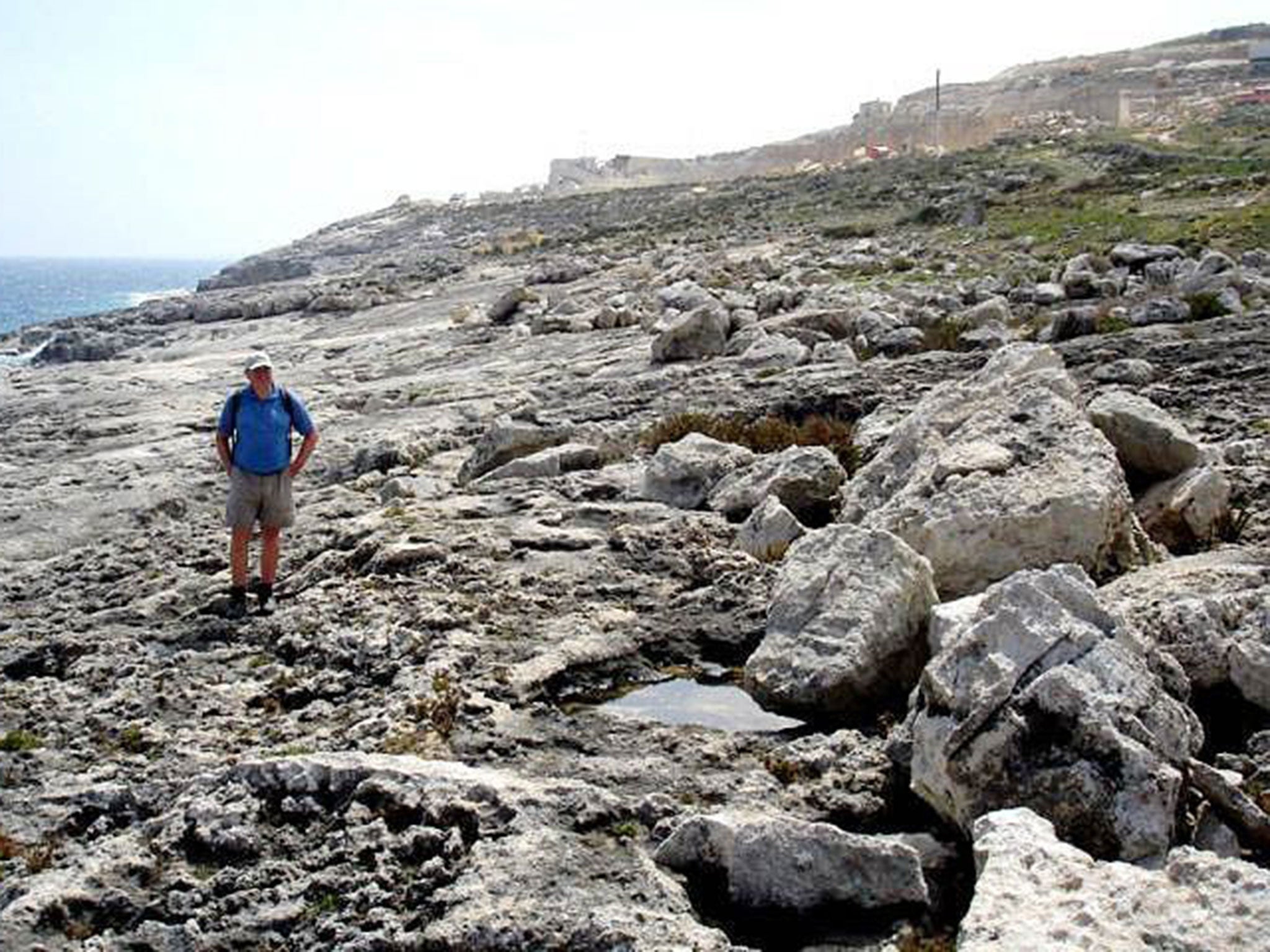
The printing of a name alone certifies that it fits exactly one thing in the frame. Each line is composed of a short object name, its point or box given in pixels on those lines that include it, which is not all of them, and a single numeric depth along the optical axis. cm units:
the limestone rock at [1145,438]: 980
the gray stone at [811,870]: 520
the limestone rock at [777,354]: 1666
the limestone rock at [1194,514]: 901
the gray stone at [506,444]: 1373
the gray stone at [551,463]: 1296
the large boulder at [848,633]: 711
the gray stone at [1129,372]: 1338
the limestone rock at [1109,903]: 423
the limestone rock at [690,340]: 1872
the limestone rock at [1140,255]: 2256
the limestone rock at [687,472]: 1173
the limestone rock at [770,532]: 979
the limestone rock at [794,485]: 1083
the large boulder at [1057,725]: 525
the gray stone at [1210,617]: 635
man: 1083
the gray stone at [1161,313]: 1658
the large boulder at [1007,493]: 812
